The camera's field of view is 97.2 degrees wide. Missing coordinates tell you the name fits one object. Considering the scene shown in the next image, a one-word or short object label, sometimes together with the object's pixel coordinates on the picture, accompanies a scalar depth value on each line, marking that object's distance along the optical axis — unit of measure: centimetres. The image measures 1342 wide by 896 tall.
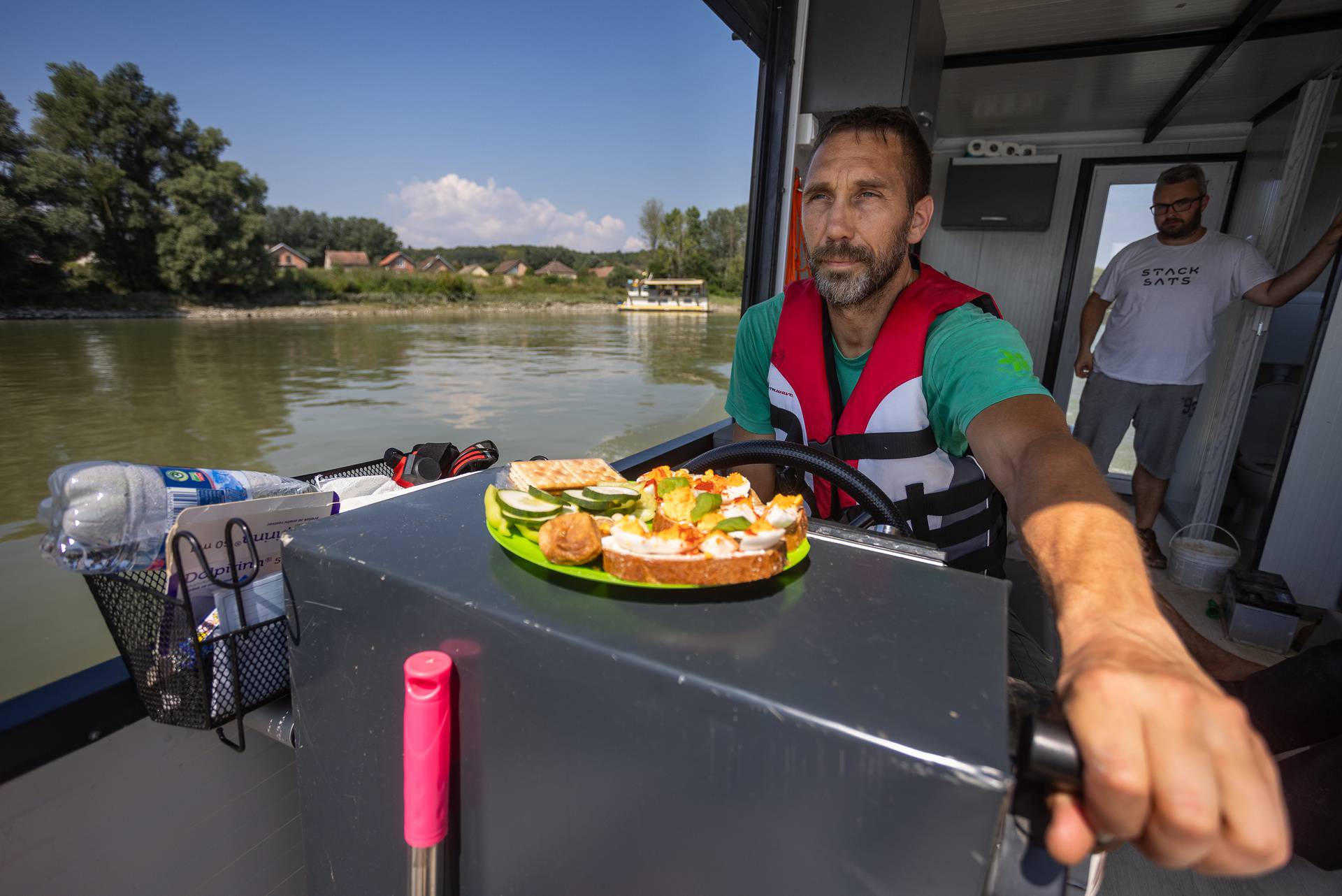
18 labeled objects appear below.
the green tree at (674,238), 3778
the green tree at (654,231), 3759
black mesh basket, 83
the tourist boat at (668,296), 2614
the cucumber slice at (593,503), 70
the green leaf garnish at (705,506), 66
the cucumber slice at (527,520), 65
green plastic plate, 59
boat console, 41
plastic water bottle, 75
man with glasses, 323
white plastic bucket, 302
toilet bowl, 357
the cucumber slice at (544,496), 71
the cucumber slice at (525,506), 66
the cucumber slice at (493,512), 69
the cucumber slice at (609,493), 73
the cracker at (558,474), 80
